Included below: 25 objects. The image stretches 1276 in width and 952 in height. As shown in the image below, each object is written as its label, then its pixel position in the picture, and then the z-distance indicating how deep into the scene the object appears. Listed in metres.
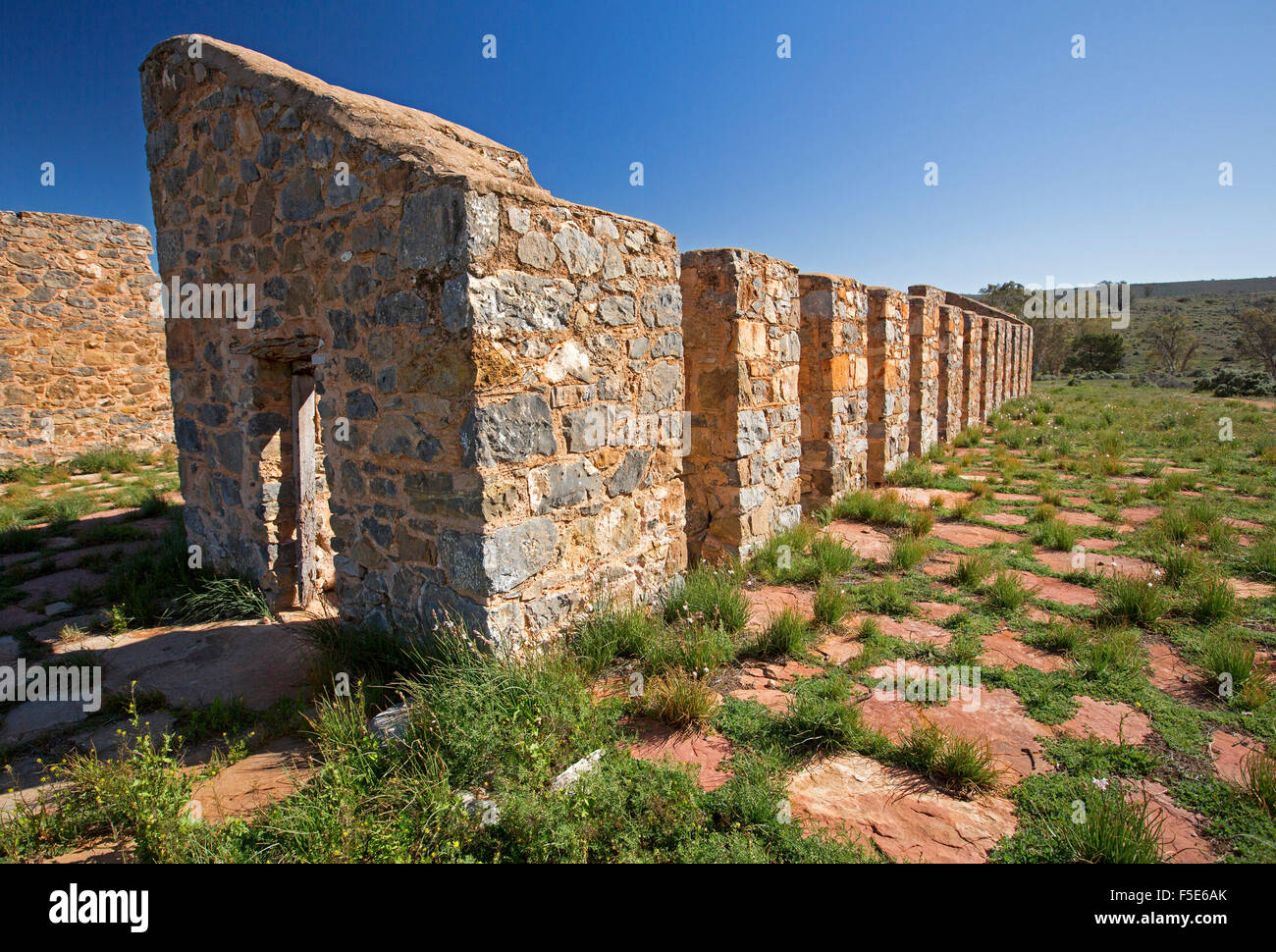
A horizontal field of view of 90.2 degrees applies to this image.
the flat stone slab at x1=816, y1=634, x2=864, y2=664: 4.10
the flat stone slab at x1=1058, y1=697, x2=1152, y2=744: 3.14
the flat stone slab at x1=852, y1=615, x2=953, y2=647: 4.31
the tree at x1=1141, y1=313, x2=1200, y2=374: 35.38
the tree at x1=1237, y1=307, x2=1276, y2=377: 31.47
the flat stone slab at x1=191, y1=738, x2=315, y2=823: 2.82
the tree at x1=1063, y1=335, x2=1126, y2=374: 37.69
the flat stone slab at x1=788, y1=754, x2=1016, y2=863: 2.45
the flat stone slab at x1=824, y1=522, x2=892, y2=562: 6.22
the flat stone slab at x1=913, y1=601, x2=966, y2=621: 4.70
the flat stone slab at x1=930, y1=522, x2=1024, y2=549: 6.53
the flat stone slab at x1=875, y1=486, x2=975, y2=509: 8.13
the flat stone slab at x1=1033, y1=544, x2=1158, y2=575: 5.38
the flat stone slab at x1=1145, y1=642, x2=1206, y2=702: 3.53
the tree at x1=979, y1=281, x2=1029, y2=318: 45.20
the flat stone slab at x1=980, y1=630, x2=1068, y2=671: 3.94
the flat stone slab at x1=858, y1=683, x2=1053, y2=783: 3.00
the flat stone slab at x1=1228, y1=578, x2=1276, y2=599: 4.92
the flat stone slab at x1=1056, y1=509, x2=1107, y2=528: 7.02
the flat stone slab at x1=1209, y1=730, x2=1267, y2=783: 2.81
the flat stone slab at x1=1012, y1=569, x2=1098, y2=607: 4.89
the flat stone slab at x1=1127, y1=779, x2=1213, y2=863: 2.36
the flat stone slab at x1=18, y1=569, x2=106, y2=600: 5.89
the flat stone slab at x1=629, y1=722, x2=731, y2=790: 2.87
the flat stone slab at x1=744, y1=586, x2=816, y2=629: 4.73
